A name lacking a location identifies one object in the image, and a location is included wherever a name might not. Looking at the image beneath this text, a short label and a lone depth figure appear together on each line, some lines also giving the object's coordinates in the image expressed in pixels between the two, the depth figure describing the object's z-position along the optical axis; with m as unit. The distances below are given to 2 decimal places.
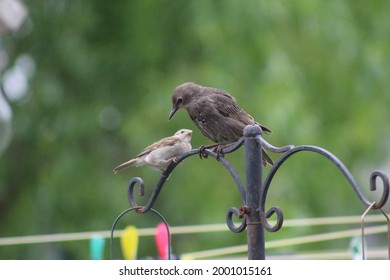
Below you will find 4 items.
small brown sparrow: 8.59
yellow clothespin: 9.95
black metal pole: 5.80
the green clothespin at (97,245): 9.76
